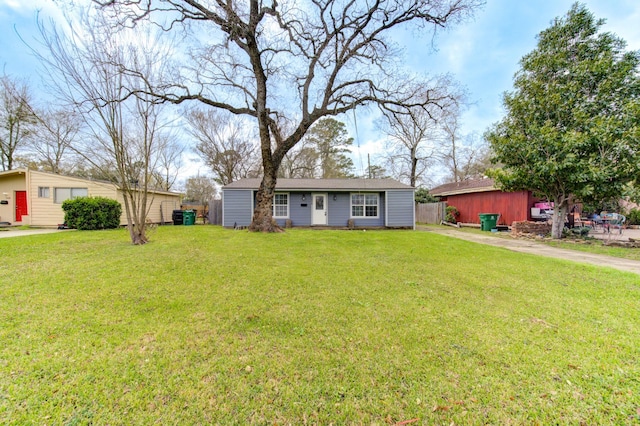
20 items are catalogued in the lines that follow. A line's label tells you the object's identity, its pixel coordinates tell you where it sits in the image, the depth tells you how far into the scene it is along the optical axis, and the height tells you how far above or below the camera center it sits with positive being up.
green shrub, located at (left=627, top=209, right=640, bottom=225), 15.21 -0.51
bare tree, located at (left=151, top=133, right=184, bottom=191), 20.73 +4.01
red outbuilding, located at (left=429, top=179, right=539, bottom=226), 13.09 +0.52
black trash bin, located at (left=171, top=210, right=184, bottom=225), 15.63 -0.35
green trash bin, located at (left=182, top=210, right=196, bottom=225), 15.47 -0.35
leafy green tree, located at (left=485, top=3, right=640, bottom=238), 7.88 +3.16
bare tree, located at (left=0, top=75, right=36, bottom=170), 15.67 +5.73
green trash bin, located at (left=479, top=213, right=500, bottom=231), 13.35 -0.62
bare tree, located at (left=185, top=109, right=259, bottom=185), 20.83 +5.92
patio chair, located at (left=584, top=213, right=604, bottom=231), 12.06 -0.71
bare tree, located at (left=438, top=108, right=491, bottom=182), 23.17 +5.56
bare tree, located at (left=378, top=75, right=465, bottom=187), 21.45 +5.35
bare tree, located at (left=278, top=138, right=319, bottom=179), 23.44 +4.65
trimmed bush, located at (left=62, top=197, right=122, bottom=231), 10.80 -0.05
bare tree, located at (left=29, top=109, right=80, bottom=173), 17.12 +4.64
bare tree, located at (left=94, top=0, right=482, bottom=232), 8.88 +6.29
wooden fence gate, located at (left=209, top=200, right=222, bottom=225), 15.96 -0.06
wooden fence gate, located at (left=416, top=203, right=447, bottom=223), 17.75 -0.17
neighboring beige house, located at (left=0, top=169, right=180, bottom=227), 12.22 +0.94
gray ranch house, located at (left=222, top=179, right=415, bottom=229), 13.47 +0.26
